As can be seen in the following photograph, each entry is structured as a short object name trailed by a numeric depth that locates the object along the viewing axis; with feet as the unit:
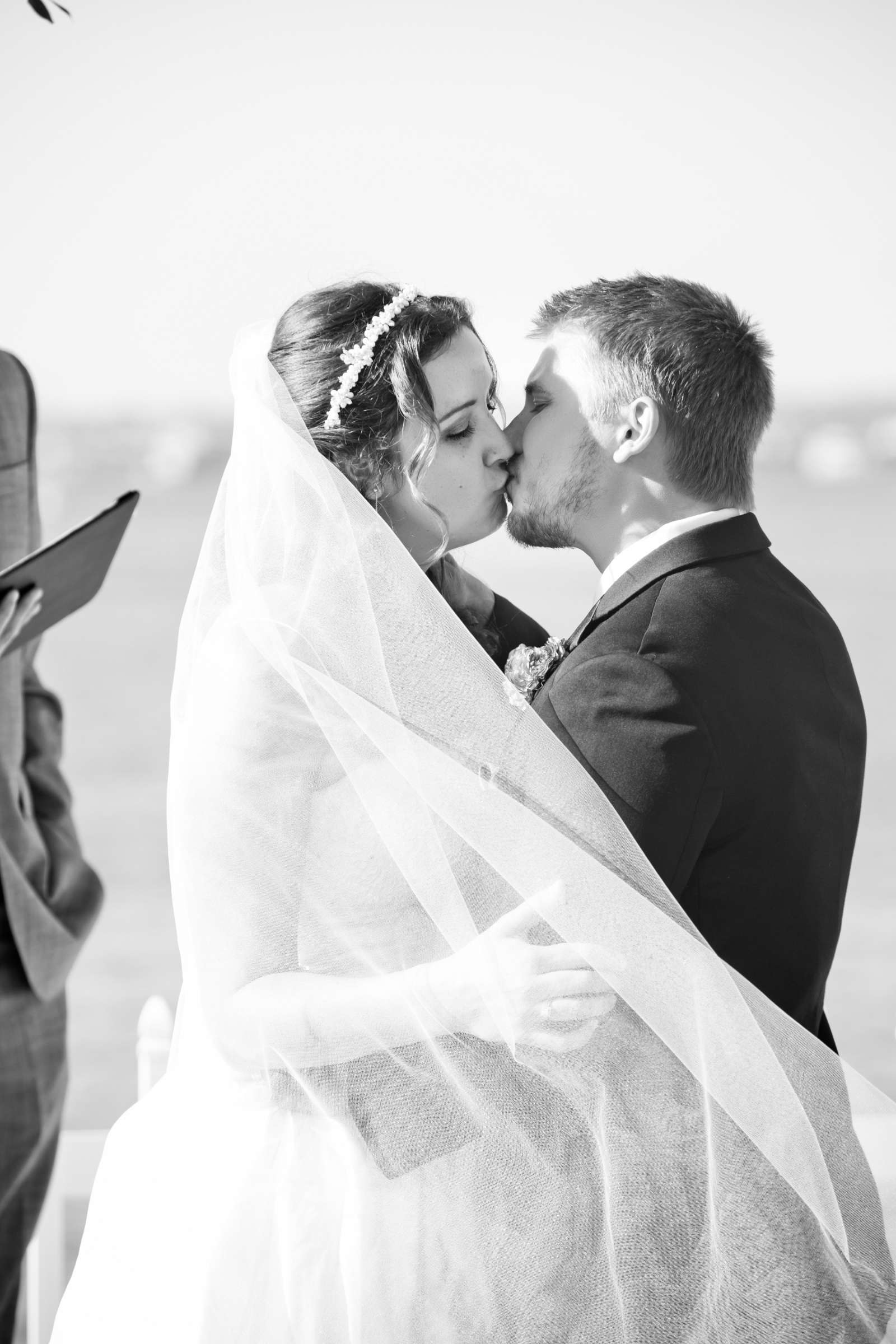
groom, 9.51
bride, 9.23
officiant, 11.31
